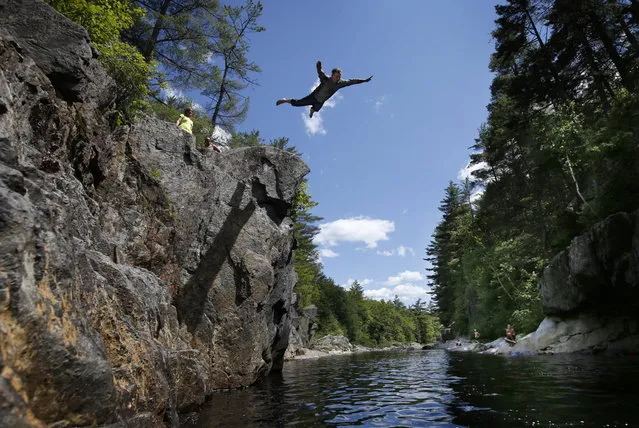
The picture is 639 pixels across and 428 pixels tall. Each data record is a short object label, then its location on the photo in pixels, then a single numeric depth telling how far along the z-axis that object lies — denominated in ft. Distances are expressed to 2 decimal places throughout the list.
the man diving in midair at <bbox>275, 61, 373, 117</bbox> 38.27
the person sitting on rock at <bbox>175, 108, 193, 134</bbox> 46.71
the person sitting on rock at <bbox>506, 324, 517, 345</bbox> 76.26
